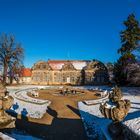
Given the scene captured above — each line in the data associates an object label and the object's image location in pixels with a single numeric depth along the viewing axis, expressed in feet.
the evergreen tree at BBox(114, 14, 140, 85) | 97.21
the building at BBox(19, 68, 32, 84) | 126.14
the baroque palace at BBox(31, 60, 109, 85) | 121.98
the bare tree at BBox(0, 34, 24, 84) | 96.22
